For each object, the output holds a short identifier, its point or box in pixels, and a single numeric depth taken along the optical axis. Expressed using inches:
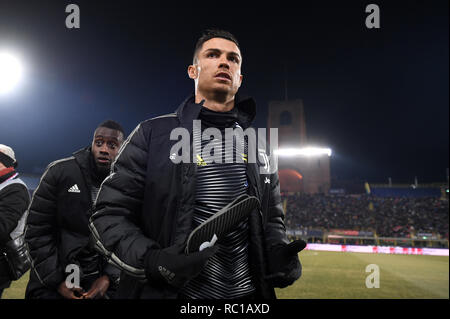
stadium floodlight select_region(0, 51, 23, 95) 497.7
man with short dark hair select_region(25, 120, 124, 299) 114.0
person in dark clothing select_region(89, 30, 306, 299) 56.3
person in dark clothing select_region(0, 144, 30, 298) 128.7
